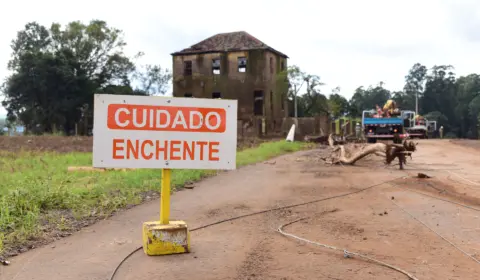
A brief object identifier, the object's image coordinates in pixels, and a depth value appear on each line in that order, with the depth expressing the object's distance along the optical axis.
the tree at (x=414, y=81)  92.12
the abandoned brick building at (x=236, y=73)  41.97
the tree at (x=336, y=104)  50.68
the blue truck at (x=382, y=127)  24.92
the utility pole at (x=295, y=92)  44.56
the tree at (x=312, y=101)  44.01
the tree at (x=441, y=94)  82.44
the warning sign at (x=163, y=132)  4.63
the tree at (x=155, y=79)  60.00
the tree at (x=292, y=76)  43.35
